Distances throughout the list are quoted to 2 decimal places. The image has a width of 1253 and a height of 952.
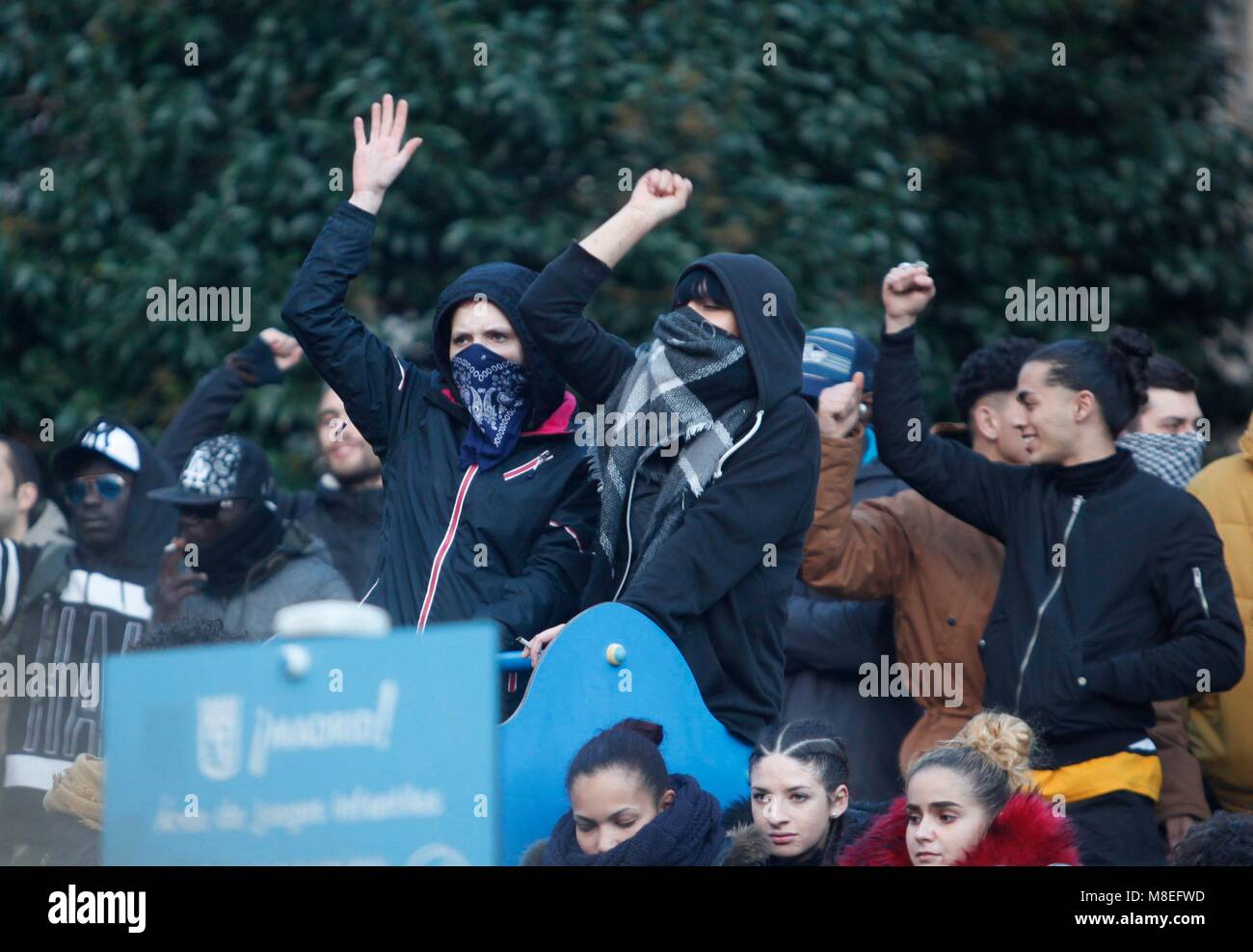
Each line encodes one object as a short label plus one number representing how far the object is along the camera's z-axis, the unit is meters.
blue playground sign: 5.70
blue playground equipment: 8.02
